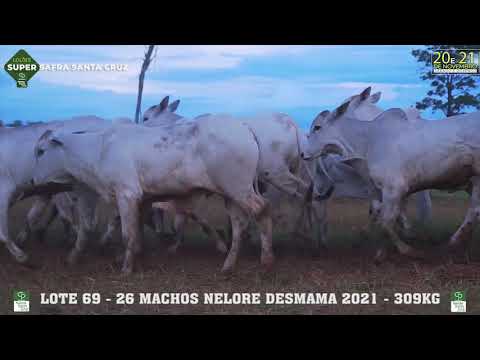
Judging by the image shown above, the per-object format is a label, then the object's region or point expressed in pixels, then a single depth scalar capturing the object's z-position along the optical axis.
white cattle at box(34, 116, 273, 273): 8.74
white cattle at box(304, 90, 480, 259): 8.76
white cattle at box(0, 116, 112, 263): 9.50
